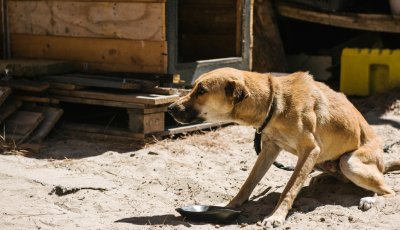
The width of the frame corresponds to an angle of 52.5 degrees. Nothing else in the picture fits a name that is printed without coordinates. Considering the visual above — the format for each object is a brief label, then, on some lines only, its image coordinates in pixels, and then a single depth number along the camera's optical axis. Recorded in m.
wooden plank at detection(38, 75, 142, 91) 4.95
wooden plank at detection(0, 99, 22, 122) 4.98
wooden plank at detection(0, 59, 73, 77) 5.36
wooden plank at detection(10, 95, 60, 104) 5.23
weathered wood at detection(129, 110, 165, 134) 4.91
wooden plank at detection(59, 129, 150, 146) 4.95
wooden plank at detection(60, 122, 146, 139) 5.01
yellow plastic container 6.95
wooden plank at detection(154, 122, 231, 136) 5.14
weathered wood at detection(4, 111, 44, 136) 4.91
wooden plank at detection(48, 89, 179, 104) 4.76
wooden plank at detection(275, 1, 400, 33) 7.21
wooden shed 5.25
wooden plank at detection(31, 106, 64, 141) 4.94
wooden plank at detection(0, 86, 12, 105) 4.93
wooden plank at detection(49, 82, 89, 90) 5.20
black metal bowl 2.98
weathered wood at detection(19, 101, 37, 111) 5.32
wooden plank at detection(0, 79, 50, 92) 5.09
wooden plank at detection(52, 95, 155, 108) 4.87
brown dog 3.12
